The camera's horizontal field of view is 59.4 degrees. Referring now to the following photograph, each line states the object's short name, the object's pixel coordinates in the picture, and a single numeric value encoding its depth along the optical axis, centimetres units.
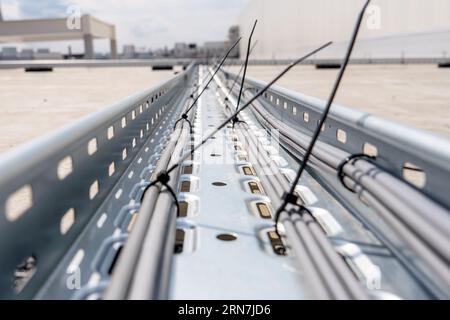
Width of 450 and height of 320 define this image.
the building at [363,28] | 3180
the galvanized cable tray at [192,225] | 176
